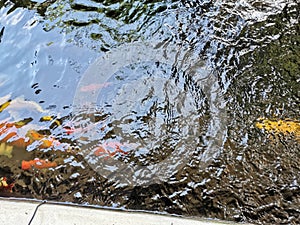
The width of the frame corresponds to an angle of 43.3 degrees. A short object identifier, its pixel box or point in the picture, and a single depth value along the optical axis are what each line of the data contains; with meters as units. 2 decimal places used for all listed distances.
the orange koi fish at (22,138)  2.55
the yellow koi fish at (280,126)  2.40
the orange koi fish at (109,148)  2.46
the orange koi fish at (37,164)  2.40
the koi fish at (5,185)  2.30
